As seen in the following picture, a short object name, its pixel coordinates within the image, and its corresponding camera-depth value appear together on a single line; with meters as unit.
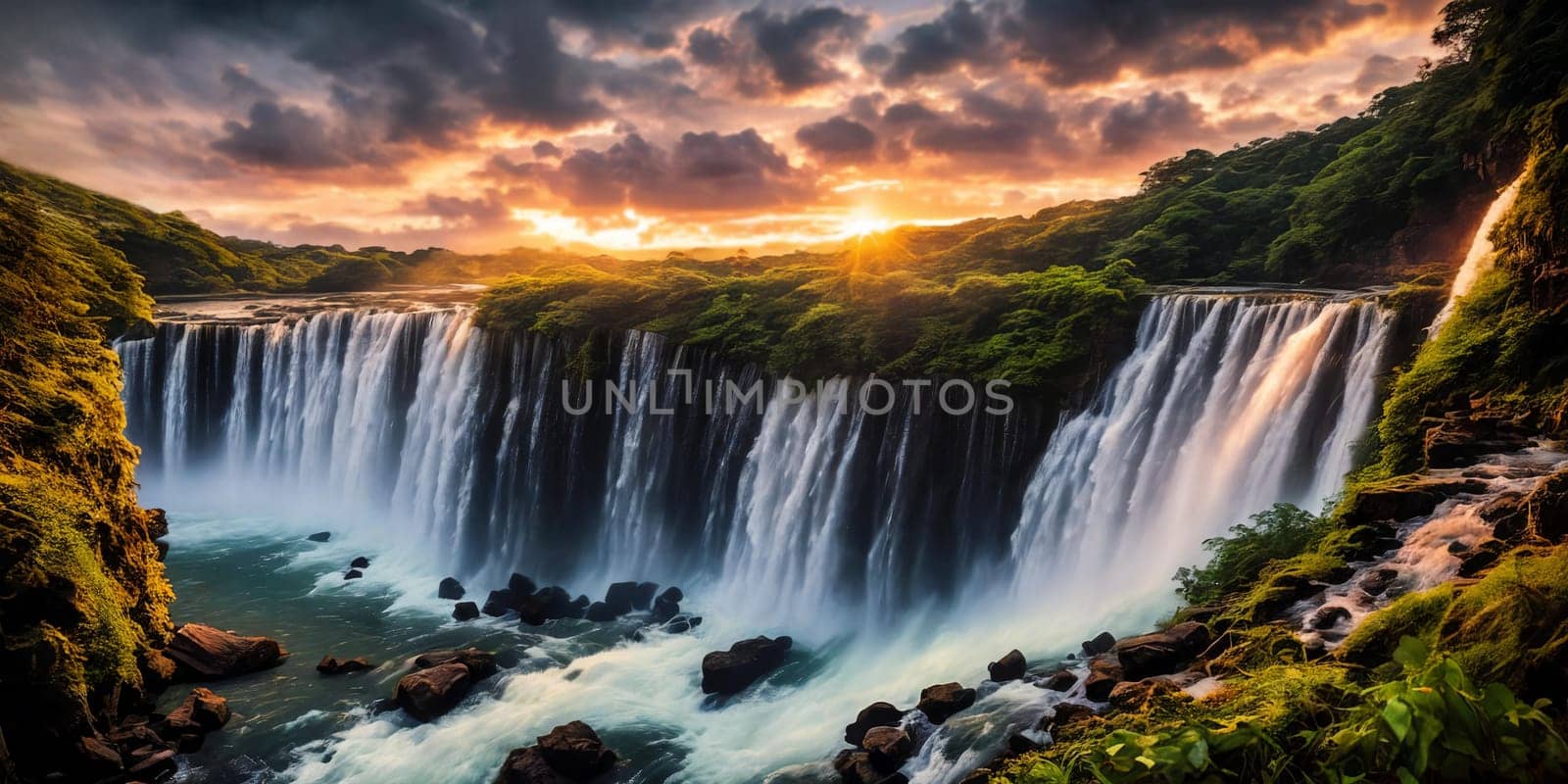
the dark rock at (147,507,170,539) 26.07
